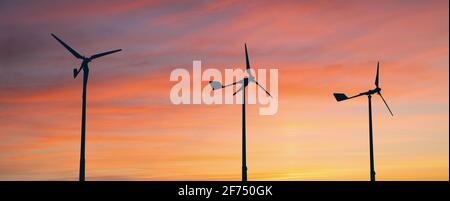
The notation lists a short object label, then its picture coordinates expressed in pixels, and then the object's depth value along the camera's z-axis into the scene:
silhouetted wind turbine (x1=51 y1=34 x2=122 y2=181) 95.61
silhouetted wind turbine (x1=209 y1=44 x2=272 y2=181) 93.19
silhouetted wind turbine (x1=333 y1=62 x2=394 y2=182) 103.94
